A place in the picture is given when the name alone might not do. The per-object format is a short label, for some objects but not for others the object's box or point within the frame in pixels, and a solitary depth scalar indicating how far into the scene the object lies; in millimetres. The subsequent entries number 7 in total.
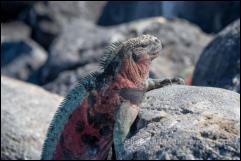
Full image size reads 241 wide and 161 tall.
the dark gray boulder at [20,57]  16750
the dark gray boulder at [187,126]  3477
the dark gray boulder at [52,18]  17984
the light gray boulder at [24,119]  8305
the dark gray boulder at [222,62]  8062
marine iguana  5074
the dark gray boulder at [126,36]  13508
